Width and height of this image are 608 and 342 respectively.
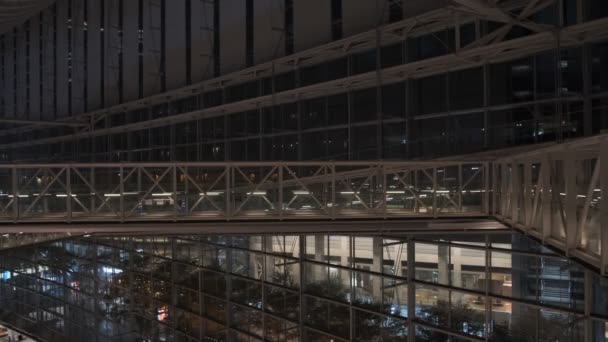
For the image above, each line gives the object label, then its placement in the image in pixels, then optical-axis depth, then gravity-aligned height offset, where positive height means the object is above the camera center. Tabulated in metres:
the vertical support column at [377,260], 16.81 -2.87
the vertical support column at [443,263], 15.43 -2.73
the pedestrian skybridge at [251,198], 11.95 -0.57
